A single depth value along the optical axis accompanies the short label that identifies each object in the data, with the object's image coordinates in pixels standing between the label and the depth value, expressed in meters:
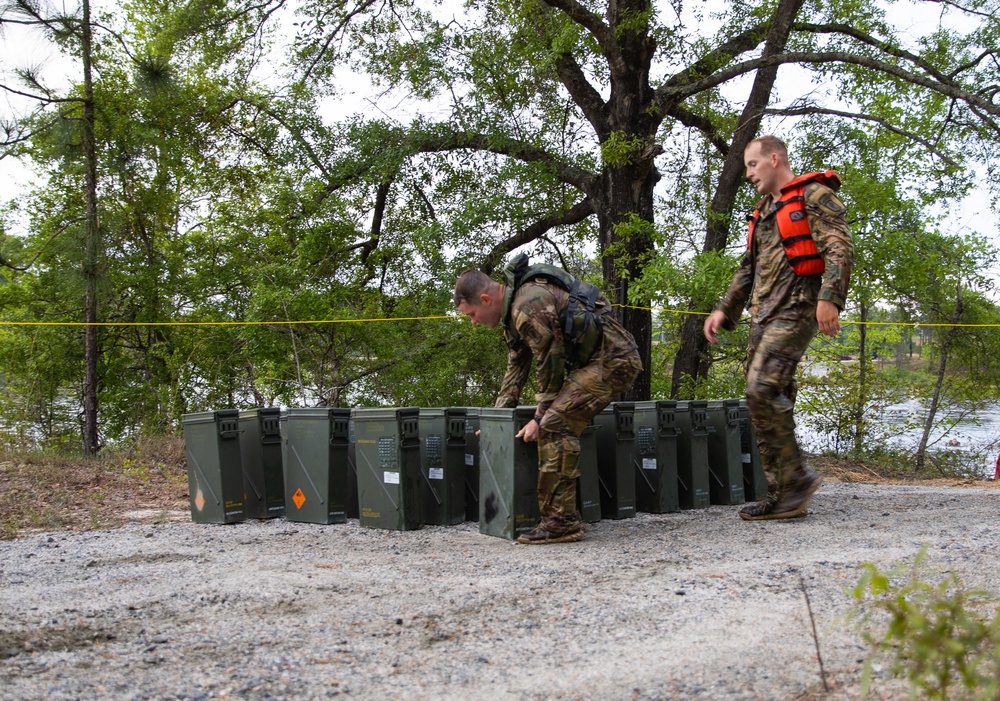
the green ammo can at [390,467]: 6.05
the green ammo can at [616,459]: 6.41
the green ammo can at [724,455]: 7.01
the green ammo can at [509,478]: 5.62
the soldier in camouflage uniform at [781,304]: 5.44
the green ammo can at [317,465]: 6.44
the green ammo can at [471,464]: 6.35
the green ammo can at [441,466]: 6.25
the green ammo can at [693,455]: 6.85
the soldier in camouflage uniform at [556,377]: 5.41
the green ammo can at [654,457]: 6.67
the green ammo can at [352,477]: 6.54
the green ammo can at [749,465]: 7.23
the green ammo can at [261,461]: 6.70
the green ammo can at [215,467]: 6.51
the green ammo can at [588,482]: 6.14
